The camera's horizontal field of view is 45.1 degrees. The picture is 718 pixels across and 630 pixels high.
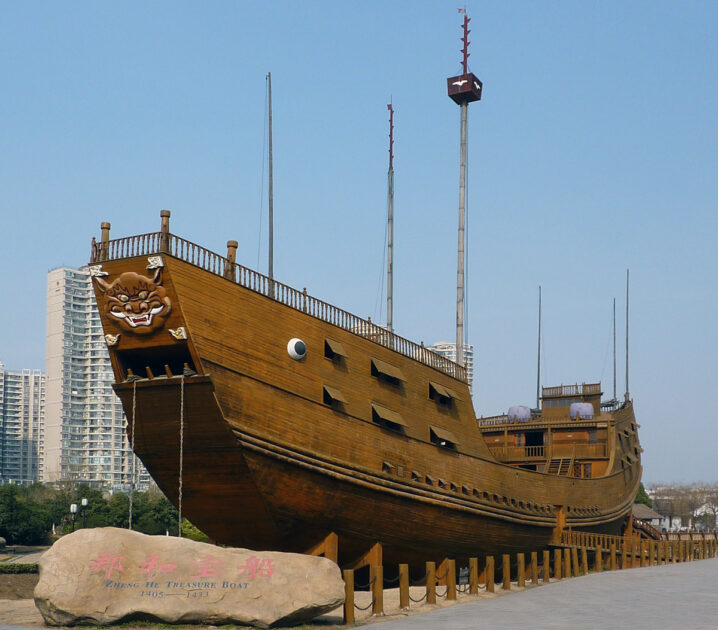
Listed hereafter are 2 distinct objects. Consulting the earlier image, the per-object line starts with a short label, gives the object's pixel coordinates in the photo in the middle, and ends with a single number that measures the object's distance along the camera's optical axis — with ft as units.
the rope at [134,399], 53.26
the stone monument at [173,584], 44.06
